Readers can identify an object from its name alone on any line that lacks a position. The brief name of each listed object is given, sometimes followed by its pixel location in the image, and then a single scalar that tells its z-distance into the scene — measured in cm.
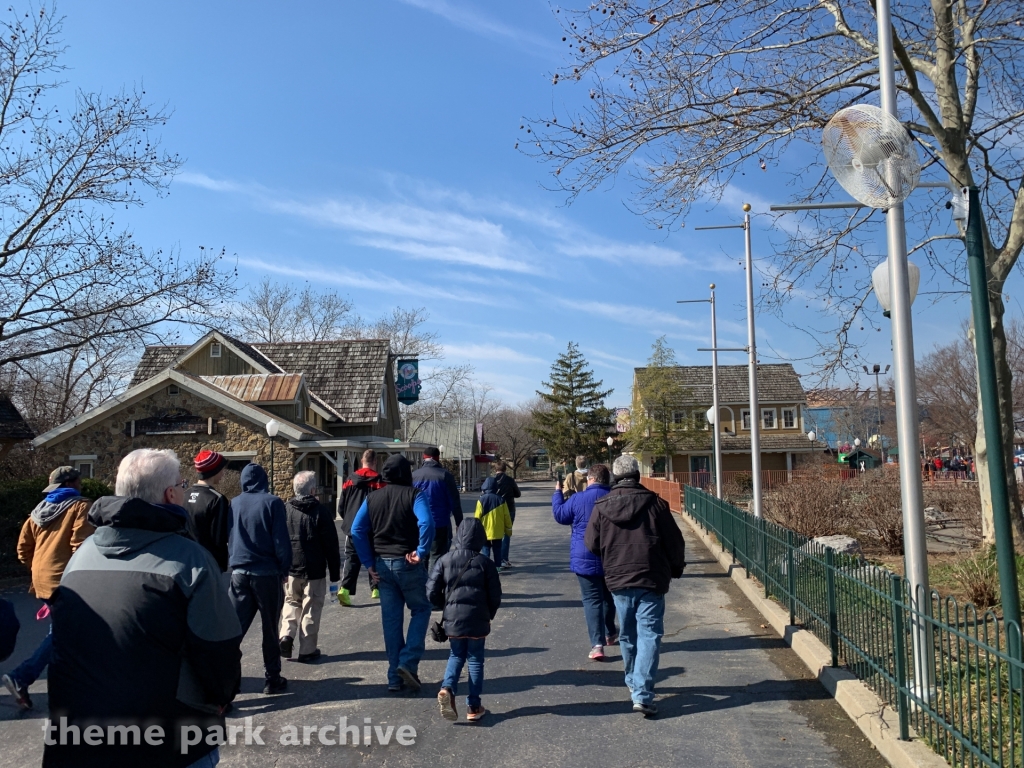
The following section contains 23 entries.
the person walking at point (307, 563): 737
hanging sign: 3944
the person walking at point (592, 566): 725
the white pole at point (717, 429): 2216
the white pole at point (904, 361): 554
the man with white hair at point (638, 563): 589
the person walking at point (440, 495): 952
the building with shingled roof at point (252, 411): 2372
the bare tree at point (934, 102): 878
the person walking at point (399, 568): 638
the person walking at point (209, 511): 638
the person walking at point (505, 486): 1243
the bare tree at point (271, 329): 5653
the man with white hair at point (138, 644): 278
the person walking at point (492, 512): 1242
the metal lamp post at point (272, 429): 2064
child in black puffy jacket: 571
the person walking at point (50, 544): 616
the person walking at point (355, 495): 856
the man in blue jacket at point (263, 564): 643
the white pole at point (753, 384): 1550
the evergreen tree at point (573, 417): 6575
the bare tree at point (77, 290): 1528
